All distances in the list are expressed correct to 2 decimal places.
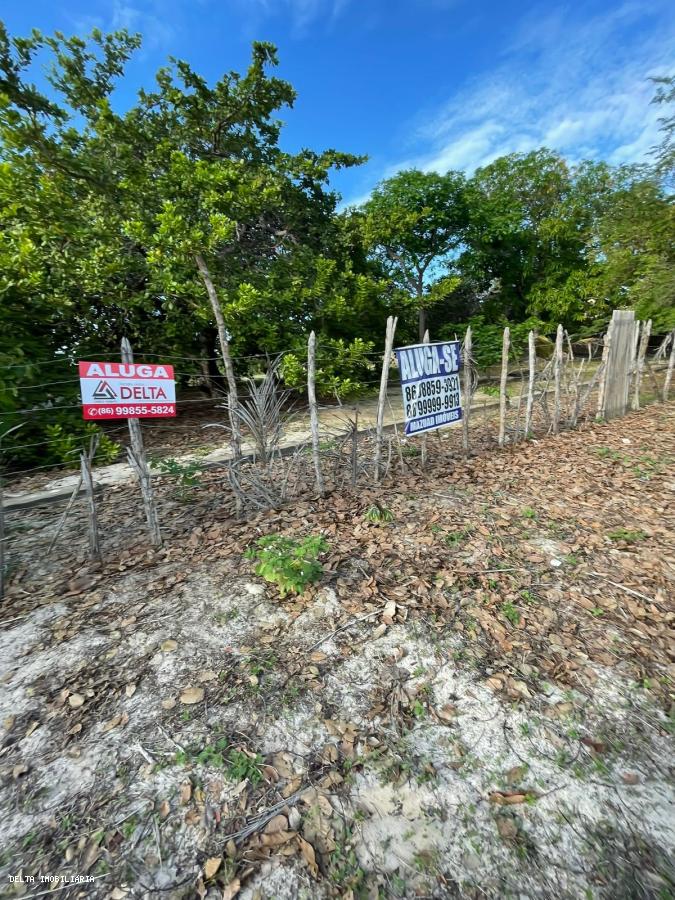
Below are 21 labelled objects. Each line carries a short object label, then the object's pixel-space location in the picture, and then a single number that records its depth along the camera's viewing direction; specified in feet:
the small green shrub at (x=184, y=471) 11.96
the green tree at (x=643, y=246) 31.27
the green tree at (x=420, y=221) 47.52
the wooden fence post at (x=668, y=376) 25.71
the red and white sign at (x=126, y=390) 8.47
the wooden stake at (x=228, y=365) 11.67
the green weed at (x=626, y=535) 10.11
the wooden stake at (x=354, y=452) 12.62
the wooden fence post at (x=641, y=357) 22.75
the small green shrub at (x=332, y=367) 26.00
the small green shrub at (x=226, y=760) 5.23
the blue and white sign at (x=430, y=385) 13.12
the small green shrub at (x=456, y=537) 10.36
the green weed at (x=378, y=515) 11.54
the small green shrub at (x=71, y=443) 17.35
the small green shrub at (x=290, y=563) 8.39
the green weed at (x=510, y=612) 7.72
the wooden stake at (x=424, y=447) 14.86
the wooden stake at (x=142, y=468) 9.37
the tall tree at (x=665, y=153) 26.25
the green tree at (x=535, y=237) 53.31
